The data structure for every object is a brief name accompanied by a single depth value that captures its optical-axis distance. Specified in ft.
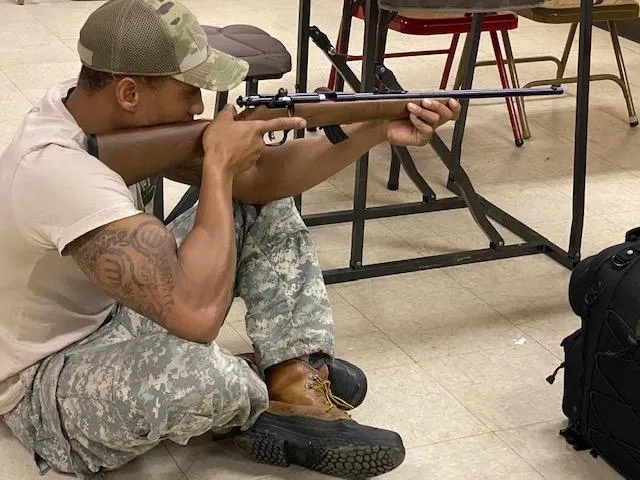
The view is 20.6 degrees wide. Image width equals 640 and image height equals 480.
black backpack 9.44
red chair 13.57
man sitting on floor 8.63
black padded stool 11.94
